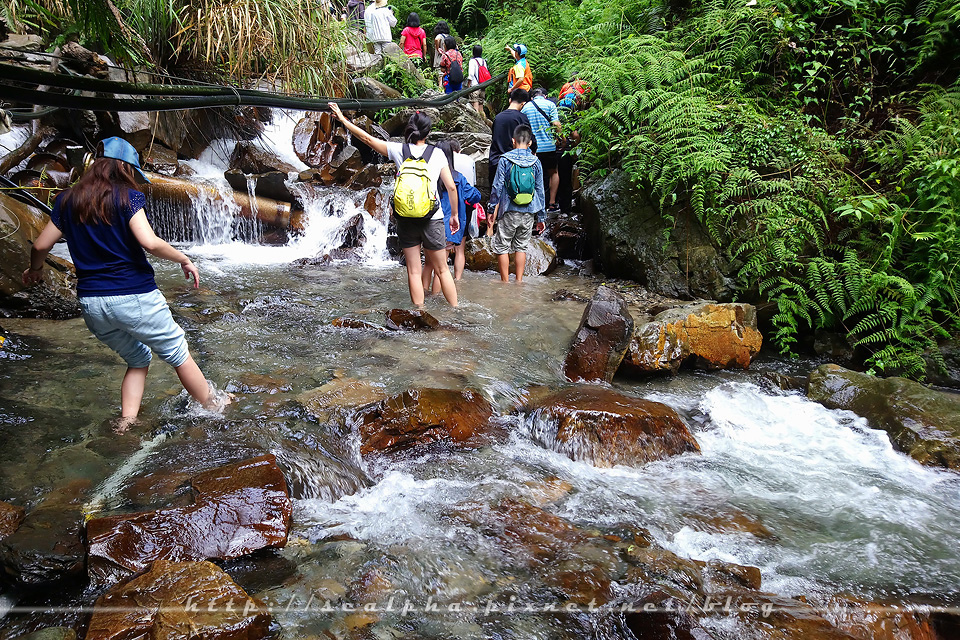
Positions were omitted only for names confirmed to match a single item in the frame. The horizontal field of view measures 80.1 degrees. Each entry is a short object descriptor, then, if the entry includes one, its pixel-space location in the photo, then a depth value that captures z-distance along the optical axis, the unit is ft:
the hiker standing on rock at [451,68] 41.75
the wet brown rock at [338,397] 14.55
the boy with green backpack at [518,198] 23.89
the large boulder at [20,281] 18.06
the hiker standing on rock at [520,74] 35.41
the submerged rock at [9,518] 9.17
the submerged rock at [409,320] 20.66
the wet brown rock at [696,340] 18.78
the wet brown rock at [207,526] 8.88
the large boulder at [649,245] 25.05
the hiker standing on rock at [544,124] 29.89
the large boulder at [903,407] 14.99
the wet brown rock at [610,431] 14.33
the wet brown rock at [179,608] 7.41
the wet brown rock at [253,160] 36.76
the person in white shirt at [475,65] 46.29
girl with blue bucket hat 10.79
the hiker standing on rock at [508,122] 27.09
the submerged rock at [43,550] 8.58
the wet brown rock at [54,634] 7.96
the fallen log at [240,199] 30.45
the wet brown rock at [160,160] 32.63
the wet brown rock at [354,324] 20.61
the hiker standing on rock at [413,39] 56.59
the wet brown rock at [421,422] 13.84
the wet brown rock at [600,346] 18.28
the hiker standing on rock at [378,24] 53.88
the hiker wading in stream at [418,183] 19.02
